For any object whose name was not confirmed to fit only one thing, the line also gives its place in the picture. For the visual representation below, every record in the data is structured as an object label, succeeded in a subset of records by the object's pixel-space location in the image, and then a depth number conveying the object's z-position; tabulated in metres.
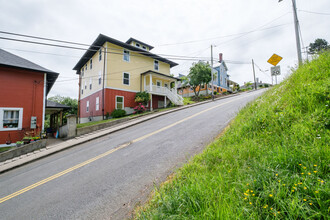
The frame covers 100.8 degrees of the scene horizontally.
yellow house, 16.67
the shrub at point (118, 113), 15.59
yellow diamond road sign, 7.28
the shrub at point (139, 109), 17.20
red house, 10.34
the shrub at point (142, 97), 17.51
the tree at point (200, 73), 26.62
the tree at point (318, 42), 33.12
